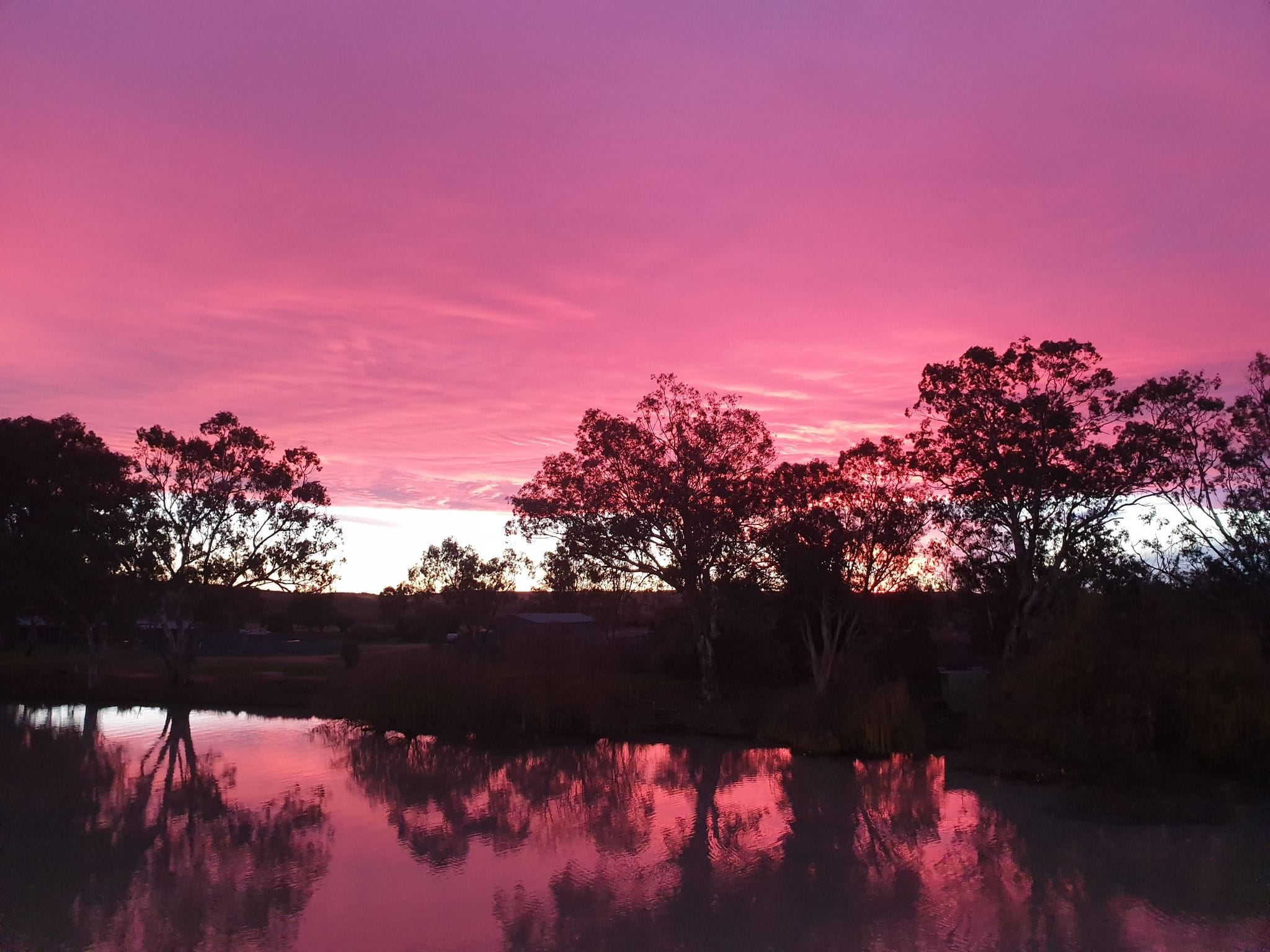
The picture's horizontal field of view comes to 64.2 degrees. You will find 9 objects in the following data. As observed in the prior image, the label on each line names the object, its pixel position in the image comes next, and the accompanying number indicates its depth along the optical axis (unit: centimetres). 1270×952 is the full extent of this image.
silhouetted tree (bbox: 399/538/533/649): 6122
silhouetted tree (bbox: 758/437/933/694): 2450
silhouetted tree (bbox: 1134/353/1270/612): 2308
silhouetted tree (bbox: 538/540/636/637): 2588
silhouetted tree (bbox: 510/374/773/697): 2512
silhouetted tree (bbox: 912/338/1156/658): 2375
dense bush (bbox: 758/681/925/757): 1858
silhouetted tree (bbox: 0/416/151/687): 2847
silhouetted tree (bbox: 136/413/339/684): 2939
